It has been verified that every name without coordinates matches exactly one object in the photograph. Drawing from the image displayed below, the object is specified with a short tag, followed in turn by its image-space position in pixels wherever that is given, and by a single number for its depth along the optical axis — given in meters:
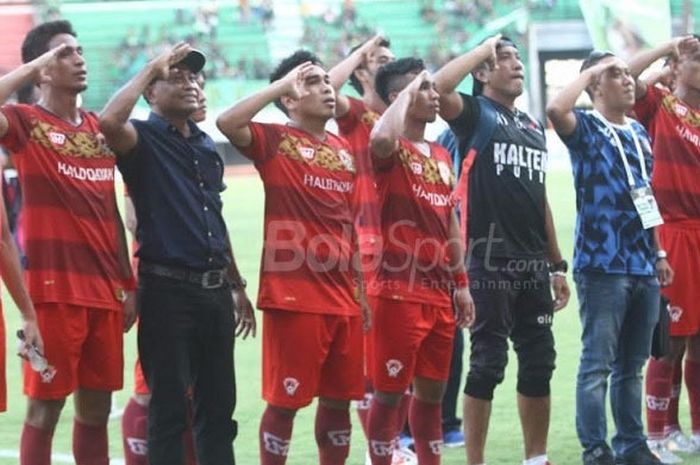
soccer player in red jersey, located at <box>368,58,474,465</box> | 13.51
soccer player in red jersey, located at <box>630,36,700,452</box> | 15.75
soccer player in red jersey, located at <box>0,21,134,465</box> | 11.71
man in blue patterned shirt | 14.47
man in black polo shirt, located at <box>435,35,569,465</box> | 13.91
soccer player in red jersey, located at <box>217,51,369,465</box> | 12.73
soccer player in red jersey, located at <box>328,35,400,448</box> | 15.09
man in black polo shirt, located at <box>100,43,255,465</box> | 11.65
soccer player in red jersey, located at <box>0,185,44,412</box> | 10.81
